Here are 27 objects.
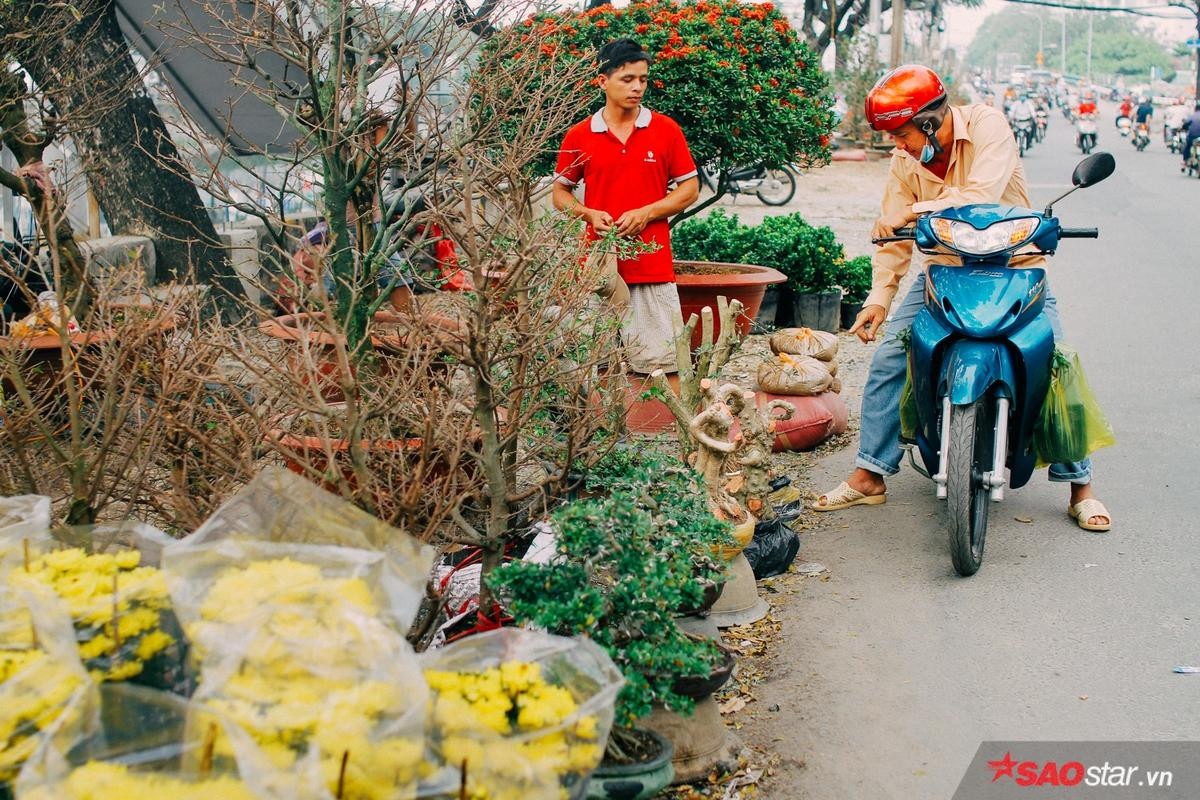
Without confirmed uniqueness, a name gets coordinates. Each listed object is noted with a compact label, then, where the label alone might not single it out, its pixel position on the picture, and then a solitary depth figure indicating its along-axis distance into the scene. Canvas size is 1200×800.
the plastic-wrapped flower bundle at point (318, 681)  2.12
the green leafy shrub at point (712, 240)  9.70
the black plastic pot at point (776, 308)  9.60
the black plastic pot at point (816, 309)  9.56
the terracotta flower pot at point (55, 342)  3.52
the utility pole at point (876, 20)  31.66
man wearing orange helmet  4.74
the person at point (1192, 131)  25.75
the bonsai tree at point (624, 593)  2.90
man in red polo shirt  6.15
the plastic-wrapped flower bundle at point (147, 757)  2.05
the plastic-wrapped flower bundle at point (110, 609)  2.48
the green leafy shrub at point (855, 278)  10.04
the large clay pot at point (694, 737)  3.13
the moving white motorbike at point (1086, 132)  34.69
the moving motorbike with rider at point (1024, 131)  35.16
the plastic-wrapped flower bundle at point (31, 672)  2.19
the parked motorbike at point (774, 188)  20.92
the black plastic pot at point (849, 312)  9.96
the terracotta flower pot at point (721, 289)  7.75
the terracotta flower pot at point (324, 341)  3.13
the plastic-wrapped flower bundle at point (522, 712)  2.25
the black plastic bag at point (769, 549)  4.62
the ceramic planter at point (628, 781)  2.77
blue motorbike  4.45
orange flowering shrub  8.61
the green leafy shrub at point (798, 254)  9.53
